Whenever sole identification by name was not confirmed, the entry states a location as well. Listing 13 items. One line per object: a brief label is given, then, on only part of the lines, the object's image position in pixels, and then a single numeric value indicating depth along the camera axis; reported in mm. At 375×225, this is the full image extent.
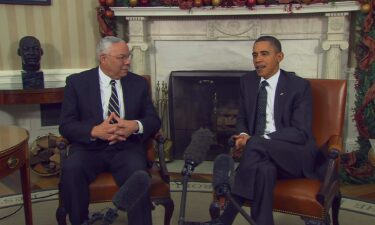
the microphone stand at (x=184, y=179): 1100
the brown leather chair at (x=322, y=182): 2213
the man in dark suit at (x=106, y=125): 2387
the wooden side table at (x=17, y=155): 2137
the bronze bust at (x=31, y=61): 3846
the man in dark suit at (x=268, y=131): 2277
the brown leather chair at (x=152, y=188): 2404
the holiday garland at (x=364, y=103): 3582
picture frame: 4227
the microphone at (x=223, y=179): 1155
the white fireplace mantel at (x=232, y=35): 3900
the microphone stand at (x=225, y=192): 1151
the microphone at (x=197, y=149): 1187
